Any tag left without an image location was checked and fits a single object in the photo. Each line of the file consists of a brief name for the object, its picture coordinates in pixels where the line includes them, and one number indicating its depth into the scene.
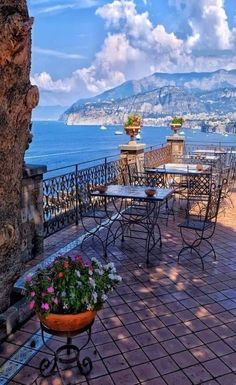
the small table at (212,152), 11.57
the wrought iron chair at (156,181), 6.54
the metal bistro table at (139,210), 4.66
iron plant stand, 2.39
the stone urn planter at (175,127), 12.34
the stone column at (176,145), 12.26
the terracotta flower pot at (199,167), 7.50
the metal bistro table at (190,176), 6.55
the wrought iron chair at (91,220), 5.16
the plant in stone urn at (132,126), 9.29
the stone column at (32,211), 4.46
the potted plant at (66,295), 2.14
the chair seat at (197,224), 4.53
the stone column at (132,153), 9.02
